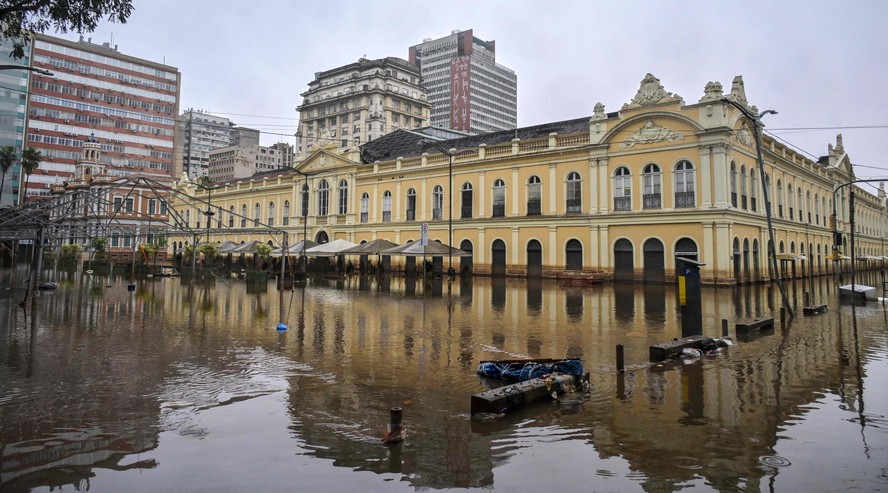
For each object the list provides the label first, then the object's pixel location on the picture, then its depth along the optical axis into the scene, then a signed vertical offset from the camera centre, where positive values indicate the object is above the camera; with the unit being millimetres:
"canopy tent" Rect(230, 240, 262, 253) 43250 +2098
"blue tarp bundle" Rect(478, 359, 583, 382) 7961 -1533
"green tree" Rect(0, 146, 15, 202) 48078 +10905
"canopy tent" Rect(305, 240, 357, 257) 37875 +1859
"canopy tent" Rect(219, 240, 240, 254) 46738 +2390
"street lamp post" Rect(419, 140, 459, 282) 33469 +10006
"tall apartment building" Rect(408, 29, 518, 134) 126938 +50943
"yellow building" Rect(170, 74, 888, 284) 29875 +6107
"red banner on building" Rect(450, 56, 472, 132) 126250 +45689
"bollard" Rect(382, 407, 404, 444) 5512 -1692
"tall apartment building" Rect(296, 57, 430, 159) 94312 +33310
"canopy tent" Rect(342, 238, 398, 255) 36884 +1962
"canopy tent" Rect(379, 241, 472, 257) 33219 +1653
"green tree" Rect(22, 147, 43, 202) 56688 +12599
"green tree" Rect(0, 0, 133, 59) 10766 +5714
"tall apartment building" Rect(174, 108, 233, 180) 138375 +38414
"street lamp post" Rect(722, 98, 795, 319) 15805 +3801
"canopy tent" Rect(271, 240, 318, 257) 39741 +1913
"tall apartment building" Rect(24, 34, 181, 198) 71812 +24314
